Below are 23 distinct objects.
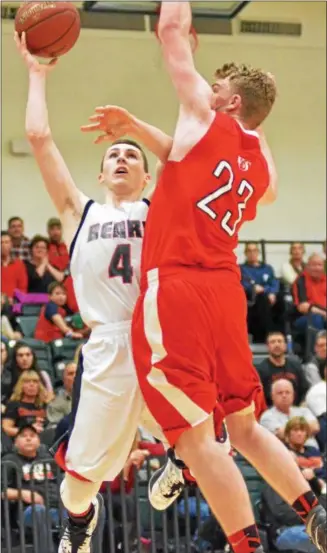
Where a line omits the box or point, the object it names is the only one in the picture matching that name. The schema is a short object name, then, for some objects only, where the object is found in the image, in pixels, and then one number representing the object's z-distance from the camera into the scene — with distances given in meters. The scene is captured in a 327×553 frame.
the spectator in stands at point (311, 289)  13.89
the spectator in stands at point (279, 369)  11.48
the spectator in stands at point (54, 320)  12.59
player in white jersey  5.09
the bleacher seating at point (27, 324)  12.84
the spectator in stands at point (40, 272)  13.64
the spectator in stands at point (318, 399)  11.11
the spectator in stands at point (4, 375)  10.66
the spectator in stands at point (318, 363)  12.12
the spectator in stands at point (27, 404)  9.98
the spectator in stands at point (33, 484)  8.02
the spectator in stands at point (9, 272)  13.24
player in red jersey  4.53
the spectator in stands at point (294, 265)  15.43
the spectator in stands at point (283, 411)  10.26
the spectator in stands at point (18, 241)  14.02
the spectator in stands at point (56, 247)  14.16
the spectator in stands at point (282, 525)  8.70
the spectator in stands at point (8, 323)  12.21
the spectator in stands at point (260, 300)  13.70
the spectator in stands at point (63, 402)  10.45
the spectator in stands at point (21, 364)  10.68
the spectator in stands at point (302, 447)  9.38
